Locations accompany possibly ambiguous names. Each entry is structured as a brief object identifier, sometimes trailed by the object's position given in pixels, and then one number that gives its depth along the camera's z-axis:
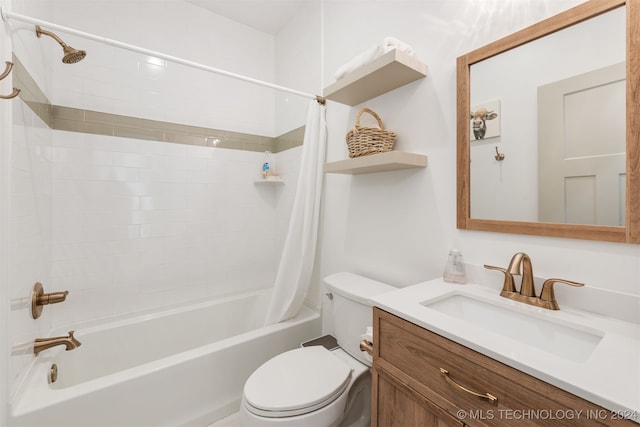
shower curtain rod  1.02
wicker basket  1.32
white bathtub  1.12
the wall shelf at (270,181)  2.30
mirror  0.79
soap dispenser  1.10
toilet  1.02
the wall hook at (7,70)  0.88
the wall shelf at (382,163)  1.19
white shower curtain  1.78
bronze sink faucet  0.86
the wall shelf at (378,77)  1.19
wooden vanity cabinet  0.53
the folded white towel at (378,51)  1.21
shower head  1.15
